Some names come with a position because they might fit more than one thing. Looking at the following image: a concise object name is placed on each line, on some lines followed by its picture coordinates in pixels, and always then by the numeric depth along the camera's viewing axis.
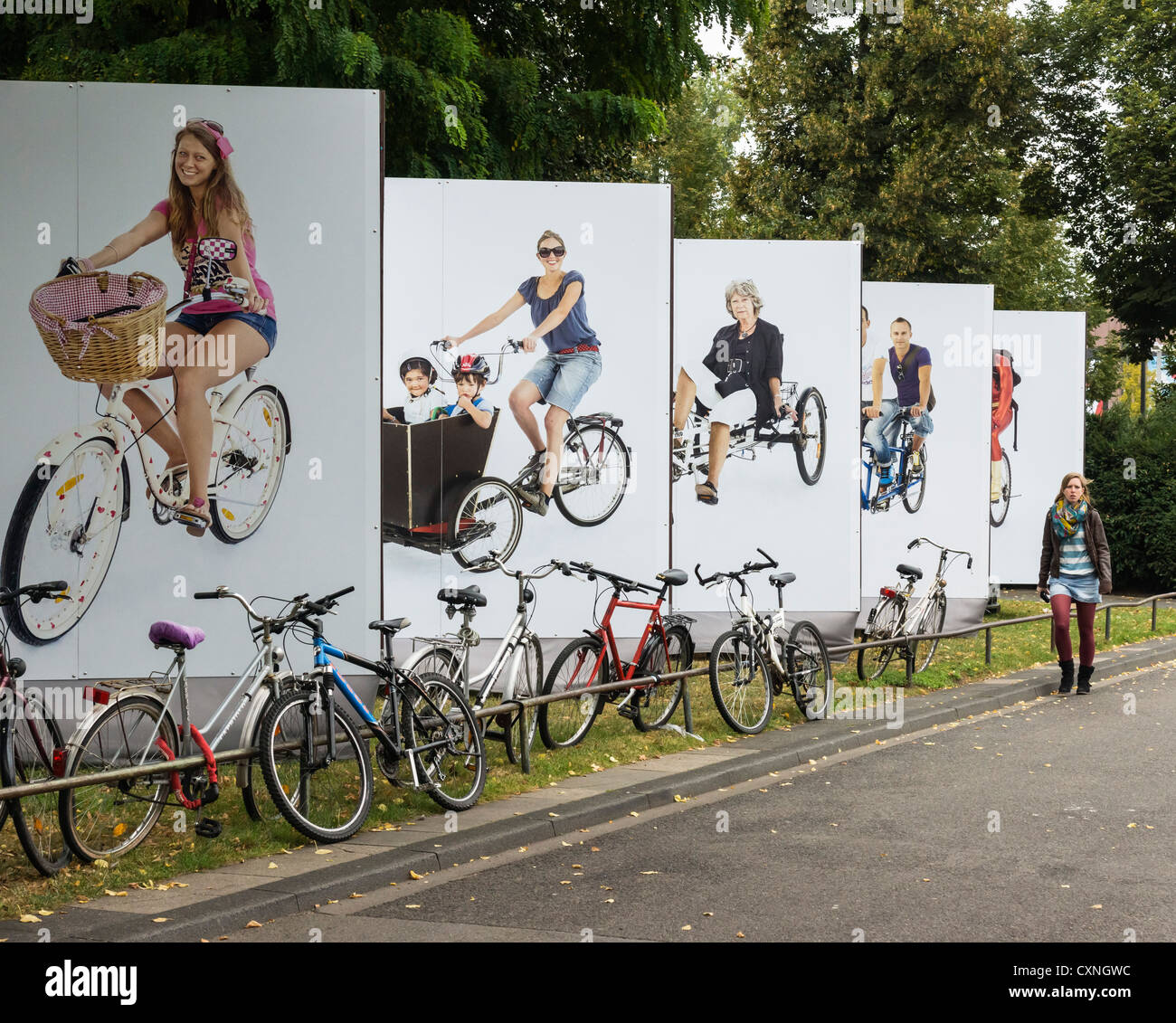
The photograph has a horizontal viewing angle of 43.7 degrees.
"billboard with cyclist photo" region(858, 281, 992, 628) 17.05
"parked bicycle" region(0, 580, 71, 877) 6.30
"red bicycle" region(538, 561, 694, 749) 9.91
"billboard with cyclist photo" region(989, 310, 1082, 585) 21.95
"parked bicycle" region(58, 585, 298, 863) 6.56
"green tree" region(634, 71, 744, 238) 46.53
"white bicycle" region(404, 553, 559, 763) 9.00
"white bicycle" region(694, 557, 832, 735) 10.81
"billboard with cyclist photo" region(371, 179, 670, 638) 11.61
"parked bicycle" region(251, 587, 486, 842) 7.11
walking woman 14.05
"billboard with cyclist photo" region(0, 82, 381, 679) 8.73
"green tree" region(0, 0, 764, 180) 13.18
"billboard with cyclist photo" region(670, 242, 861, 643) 14.14
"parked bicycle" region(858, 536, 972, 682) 14.59
